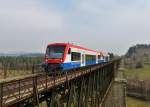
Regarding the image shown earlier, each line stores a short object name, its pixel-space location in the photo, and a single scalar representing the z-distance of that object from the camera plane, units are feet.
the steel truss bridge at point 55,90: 33.59
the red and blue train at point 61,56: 83.25
